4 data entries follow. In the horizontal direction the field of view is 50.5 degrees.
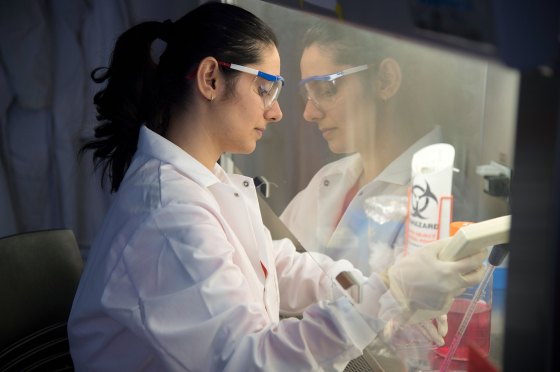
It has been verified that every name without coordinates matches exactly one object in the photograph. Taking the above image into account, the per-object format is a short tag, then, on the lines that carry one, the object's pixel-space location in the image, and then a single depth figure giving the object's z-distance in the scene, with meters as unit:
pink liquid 1.00
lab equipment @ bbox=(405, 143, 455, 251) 1.01
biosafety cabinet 0.49
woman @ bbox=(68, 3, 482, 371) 1.02
